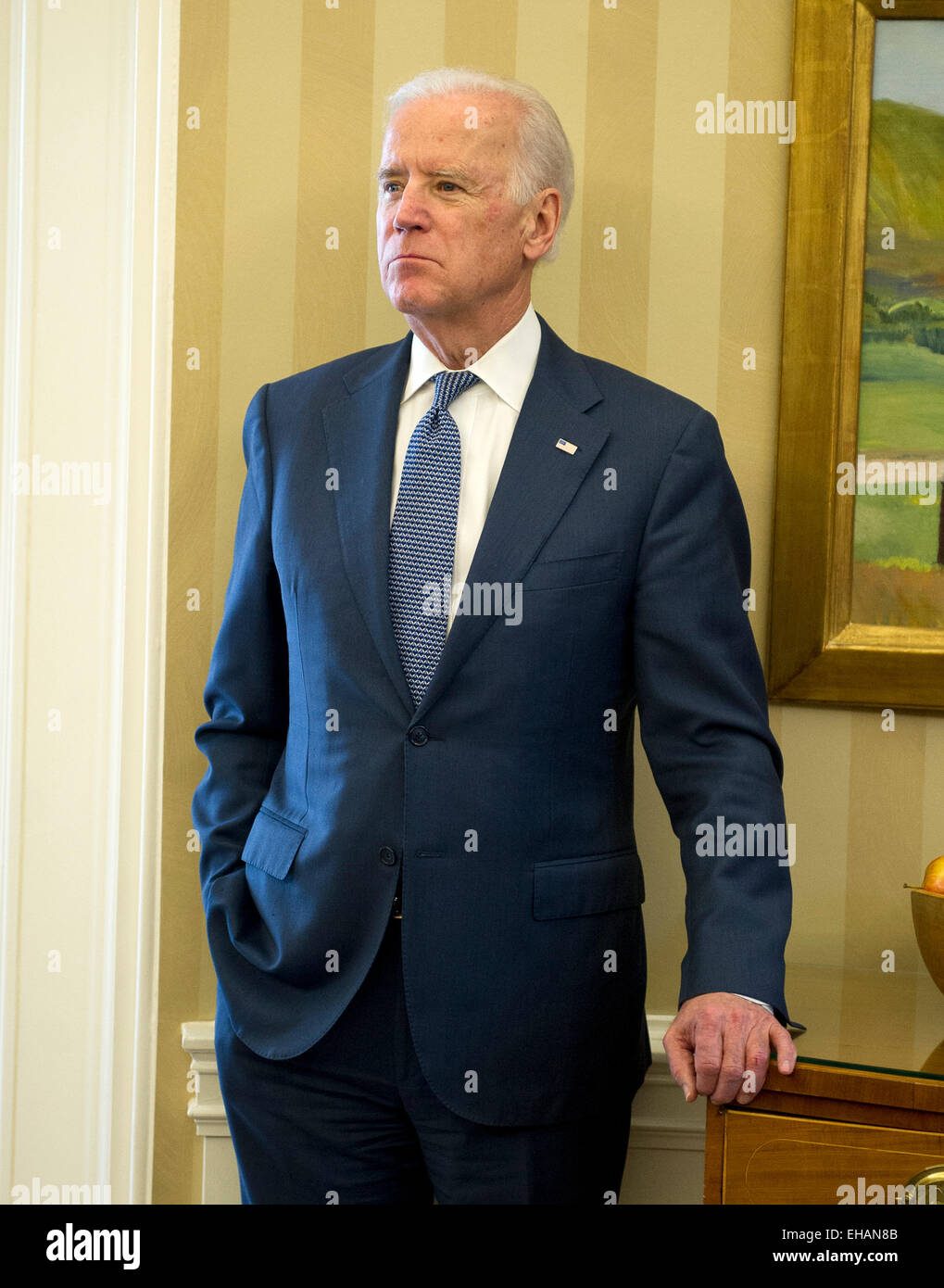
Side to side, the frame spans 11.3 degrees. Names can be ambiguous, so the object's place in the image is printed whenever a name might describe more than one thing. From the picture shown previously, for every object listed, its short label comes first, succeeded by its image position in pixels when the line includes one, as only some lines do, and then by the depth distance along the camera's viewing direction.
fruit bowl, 4.51
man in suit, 4.49
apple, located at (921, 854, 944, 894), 4.52
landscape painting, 4.77
